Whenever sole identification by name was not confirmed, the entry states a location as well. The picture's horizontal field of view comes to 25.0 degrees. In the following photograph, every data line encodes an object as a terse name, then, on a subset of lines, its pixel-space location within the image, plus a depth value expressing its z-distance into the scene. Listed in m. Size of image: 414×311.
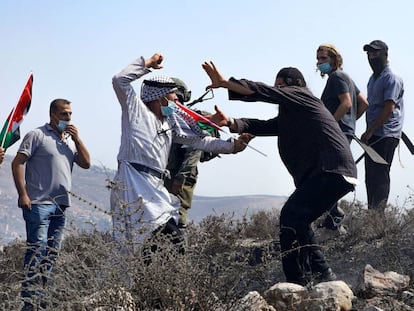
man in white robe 6.41
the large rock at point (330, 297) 6.07
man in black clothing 6.67
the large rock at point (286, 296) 6.11
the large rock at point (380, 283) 6.65
